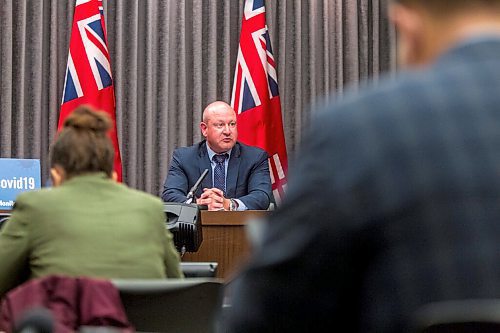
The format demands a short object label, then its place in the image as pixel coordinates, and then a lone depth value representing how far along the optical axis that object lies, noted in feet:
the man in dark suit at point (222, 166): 30.16
